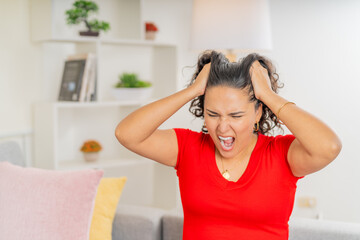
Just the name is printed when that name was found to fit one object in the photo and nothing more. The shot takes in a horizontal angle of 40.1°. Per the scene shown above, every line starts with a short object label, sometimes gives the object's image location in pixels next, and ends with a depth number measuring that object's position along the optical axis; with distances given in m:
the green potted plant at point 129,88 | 2.97
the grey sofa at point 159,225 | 1.98
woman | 1.38
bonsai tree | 2.79
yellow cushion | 2.05
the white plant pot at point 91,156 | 2.92
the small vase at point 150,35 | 3.12
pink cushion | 1.90
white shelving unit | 2.75
